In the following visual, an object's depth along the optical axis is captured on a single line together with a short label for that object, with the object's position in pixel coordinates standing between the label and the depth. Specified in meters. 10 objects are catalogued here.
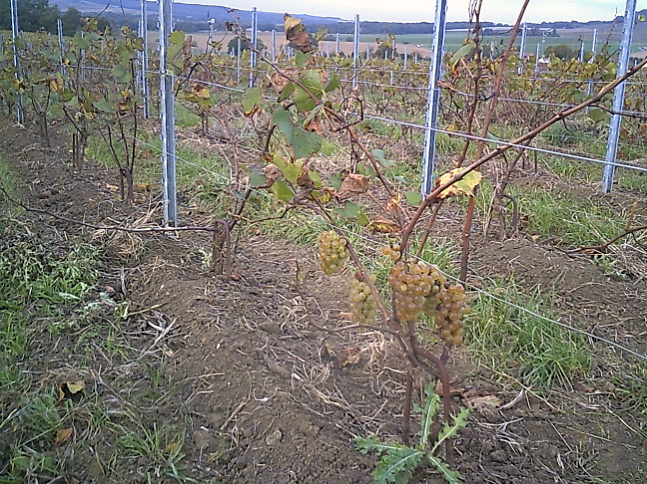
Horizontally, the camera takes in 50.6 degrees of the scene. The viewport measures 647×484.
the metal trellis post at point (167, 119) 3.28
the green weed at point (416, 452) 1.58
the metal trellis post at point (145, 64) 6.23
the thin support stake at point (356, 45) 9.54
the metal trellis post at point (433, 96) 3.83
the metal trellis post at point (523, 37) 9.12
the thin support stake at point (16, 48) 6.71
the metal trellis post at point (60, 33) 8.08
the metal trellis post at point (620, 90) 4.66
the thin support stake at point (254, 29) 8.76
